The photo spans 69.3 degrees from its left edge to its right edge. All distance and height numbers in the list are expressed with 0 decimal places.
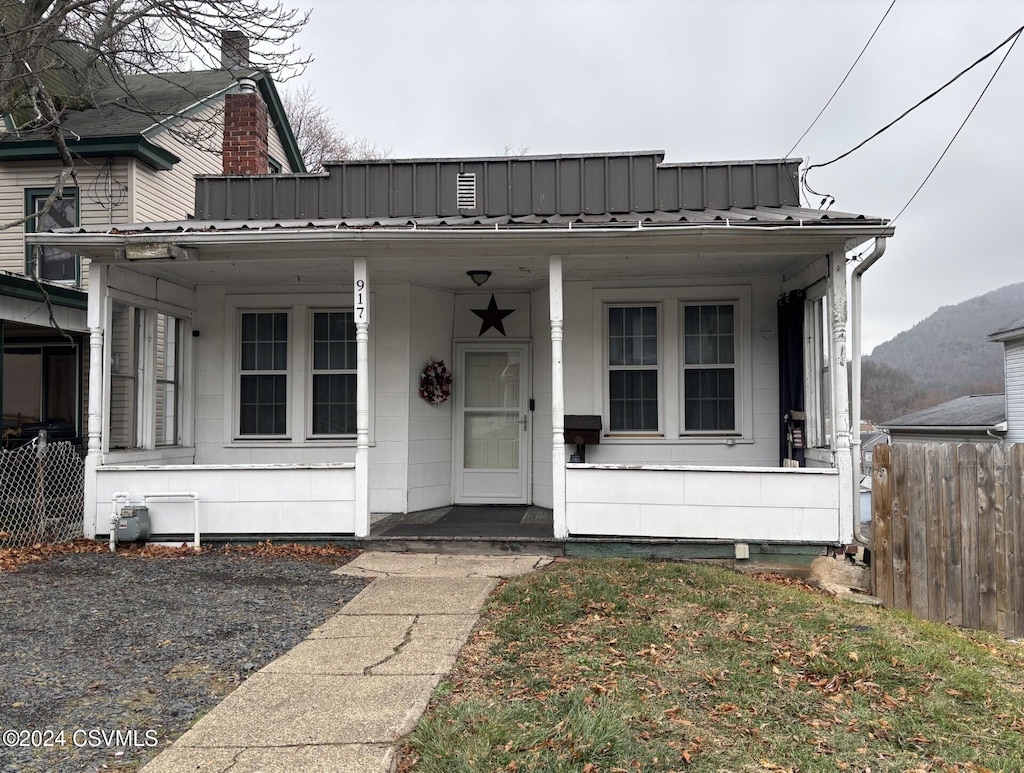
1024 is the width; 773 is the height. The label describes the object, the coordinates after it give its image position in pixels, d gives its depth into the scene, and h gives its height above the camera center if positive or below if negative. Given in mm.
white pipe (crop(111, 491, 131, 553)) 7398 -1024
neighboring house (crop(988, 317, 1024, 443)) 21922 +866
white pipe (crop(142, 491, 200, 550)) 7551 -902
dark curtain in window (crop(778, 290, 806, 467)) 7977 +459
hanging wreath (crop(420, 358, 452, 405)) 9062 +286
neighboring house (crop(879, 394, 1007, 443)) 24373 -683
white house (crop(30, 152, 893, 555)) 7098 +684
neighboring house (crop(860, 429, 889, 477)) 36469 -1852
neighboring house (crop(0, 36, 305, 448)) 11773 +3291
